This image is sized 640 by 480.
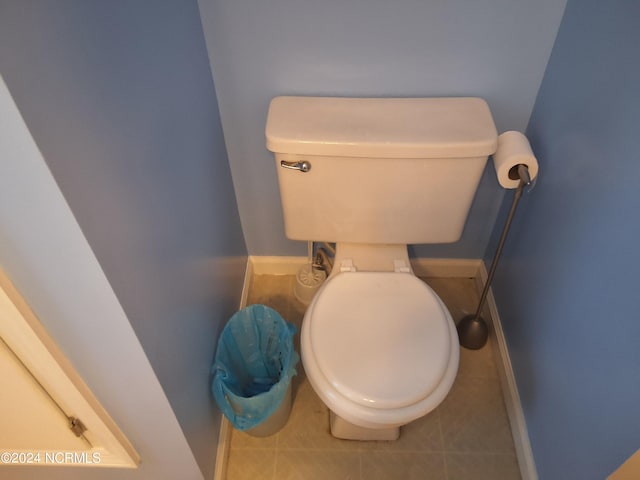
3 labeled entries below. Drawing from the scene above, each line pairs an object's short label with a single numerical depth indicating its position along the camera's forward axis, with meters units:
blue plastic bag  1.14
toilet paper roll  1.07
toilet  1.02
